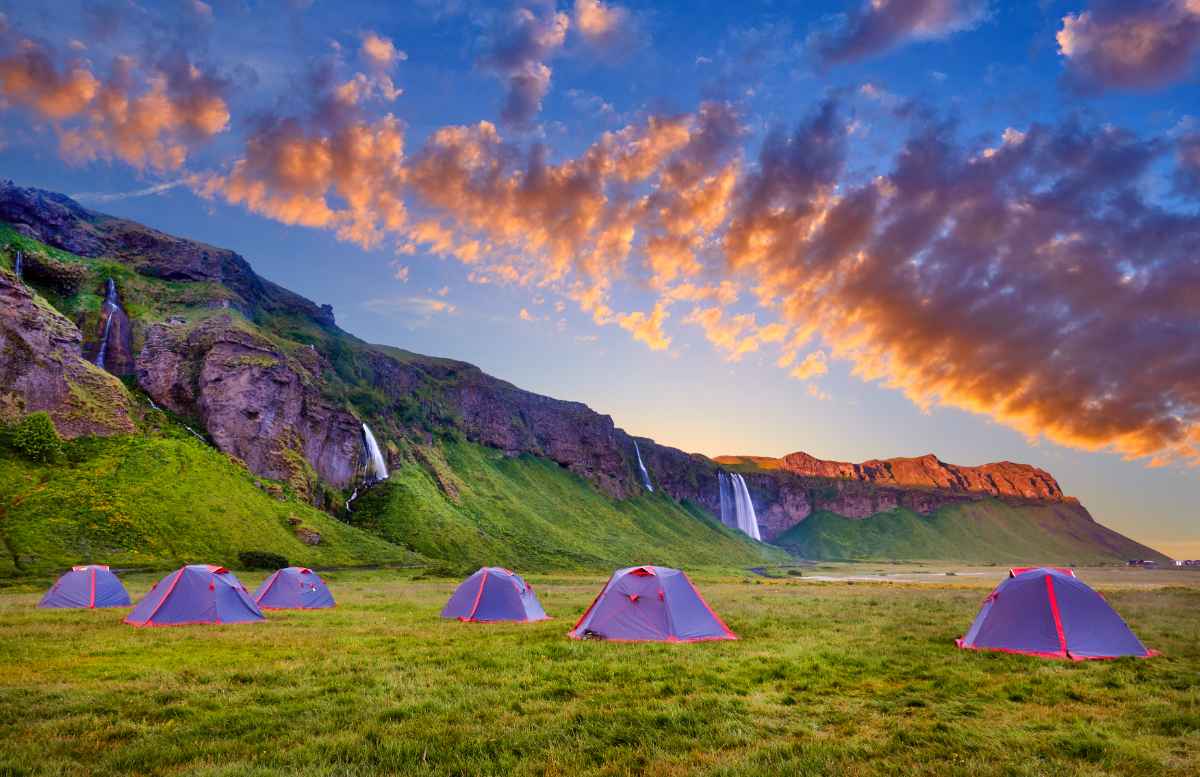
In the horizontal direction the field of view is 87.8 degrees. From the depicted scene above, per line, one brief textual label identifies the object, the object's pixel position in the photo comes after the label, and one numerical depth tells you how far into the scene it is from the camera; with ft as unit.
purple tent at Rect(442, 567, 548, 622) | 79.30
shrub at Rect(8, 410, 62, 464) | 204.64
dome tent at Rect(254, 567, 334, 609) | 96.02
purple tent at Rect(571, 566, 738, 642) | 60.44
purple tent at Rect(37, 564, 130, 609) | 90.58
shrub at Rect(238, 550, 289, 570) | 192.95
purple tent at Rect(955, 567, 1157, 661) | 52.37
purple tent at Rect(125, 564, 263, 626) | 72.59
